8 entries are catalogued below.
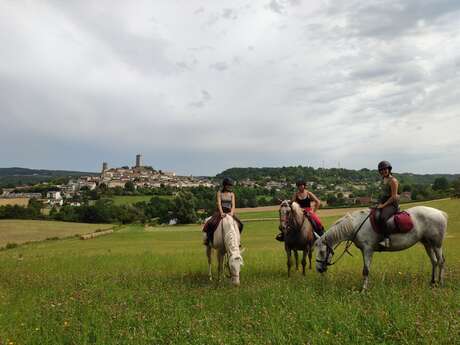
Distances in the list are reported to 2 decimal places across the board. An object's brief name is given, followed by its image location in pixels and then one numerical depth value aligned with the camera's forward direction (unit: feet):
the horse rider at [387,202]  29.78
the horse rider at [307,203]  38.45
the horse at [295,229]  36.24
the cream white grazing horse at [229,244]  30.35
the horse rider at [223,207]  36.56
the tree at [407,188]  251.44
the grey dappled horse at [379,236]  29.86
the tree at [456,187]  223.79
